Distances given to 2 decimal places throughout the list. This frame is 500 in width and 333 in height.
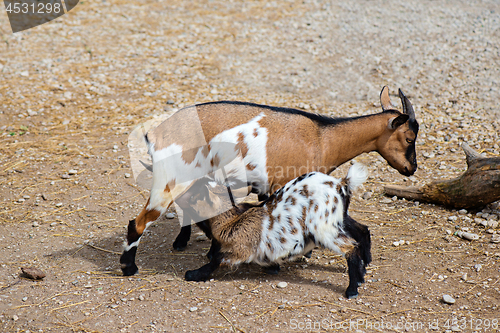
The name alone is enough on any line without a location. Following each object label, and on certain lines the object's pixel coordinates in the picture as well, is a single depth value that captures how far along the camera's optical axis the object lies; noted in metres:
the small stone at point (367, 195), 10.86
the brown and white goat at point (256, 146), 7.86
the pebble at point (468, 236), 8.81
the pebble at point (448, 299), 7.12
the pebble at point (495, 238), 8.65
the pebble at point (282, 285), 7.78
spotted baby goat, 7.66
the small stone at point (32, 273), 7.87
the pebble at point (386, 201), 10.59
